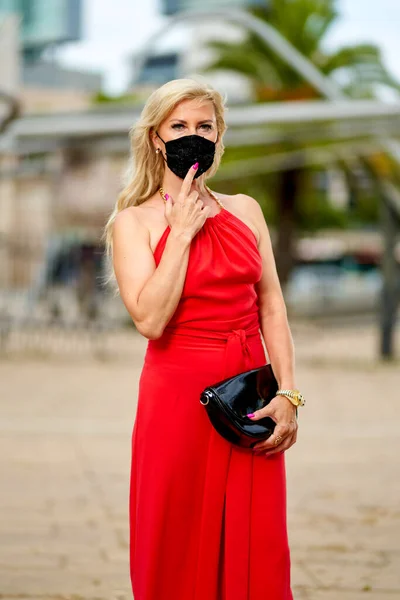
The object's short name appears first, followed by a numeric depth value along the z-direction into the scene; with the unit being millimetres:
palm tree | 25344
